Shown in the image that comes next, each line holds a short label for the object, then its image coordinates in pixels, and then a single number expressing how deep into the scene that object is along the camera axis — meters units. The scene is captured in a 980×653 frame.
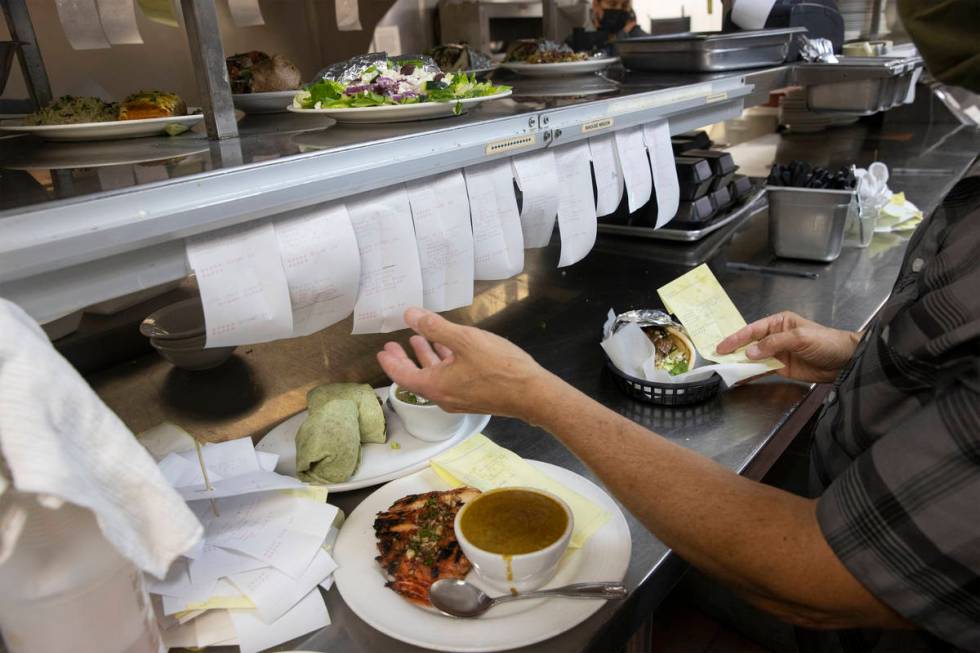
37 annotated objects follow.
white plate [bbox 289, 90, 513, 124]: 1.11
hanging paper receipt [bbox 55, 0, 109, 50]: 1.22
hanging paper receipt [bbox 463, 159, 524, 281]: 1.22
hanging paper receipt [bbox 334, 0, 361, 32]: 1.92
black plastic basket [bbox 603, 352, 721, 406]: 1.30
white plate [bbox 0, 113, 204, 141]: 1.05
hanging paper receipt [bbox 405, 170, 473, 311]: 1.12
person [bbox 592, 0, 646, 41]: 3.31
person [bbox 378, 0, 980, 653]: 0.65
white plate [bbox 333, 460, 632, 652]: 0.81
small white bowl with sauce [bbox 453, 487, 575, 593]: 0.86
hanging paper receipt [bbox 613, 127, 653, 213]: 1.56
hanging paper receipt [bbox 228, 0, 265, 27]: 1.43
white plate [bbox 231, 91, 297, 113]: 1.44
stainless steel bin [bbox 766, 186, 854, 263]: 1.91
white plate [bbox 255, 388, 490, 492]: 1.11
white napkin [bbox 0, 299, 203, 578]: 0.52
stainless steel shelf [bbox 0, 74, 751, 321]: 0.65
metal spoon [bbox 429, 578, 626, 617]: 0.85
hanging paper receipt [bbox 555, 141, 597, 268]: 1.42
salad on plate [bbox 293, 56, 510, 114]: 1.16
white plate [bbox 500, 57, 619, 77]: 1.82
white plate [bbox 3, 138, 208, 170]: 0.92
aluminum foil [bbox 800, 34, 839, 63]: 2.30
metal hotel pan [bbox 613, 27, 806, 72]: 1.90
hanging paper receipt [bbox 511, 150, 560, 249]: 1.30
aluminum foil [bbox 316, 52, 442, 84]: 1.29
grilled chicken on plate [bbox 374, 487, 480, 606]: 0.89
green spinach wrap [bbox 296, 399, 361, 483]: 1.08
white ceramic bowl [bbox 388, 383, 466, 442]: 1.15
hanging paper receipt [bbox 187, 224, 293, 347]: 0.84
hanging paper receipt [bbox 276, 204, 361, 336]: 0.94
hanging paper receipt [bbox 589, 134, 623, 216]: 1.50
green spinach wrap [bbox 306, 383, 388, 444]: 1.18
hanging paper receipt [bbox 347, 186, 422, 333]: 1.04
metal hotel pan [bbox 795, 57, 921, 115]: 2.17
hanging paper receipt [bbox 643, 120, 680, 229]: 1.66
